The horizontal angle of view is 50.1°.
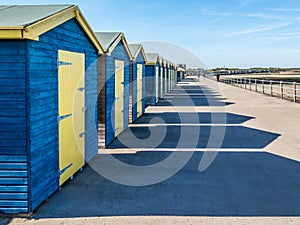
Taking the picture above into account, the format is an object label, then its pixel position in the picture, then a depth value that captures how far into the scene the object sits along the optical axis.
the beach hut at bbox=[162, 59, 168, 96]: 23.45
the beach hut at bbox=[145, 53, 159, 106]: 17.31
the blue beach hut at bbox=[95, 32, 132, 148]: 7.73
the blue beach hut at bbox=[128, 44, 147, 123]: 11.45
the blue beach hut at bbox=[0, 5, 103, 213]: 3.88
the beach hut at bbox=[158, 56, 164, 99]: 20.52
